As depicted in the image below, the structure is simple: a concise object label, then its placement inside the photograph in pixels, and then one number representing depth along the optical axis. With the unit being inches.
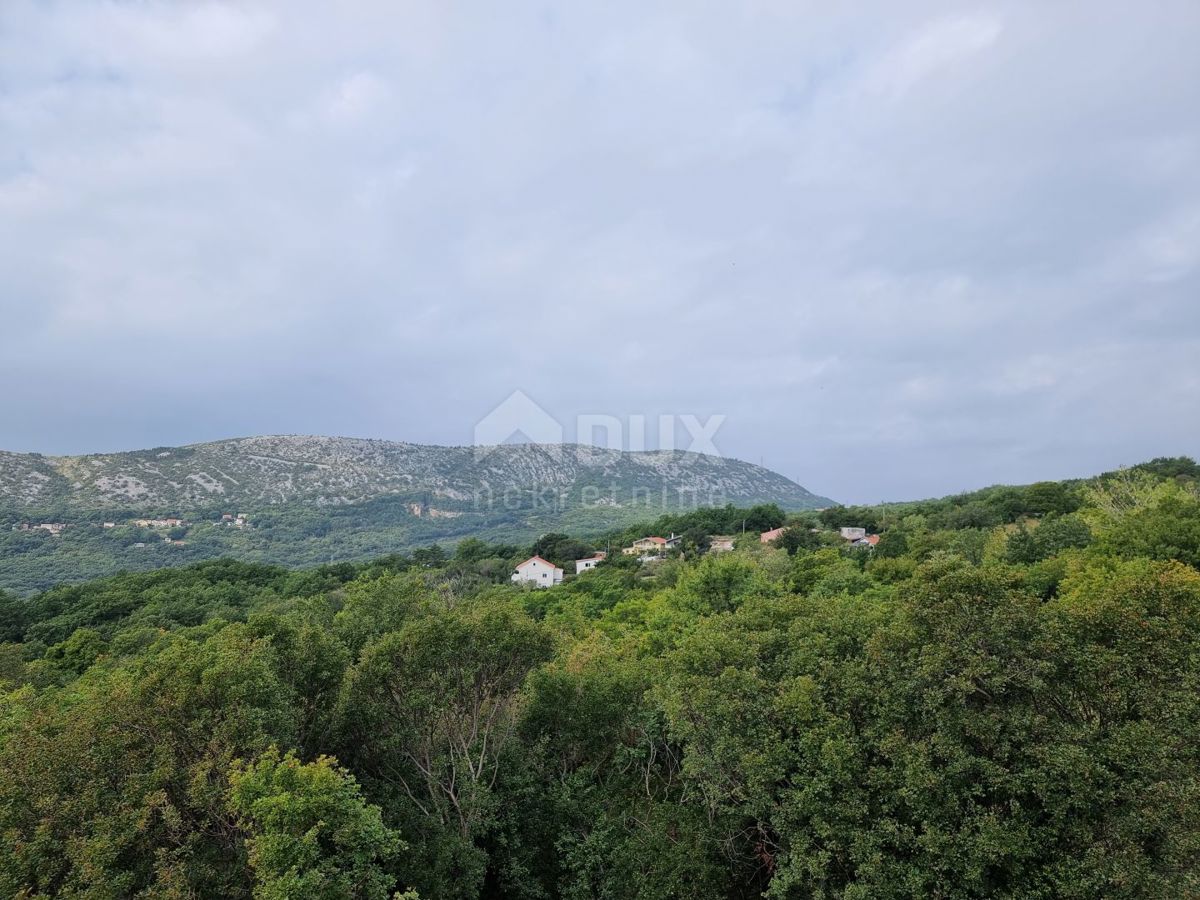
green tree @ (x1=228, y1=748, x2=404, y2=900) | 349.1
